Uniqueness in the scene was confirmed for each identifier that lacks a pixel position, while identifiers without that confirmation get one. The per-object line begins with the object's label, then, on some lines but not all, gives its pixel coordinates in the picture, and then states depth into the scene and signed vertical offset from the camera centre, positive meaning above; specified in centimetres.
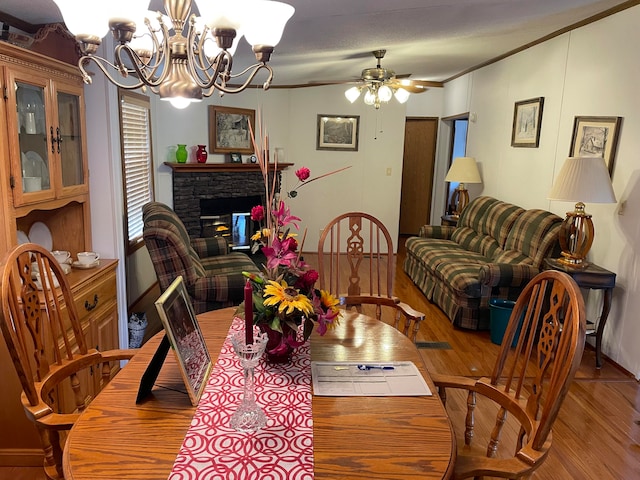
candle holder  125 -64
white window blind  409 -7
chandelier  138 +37
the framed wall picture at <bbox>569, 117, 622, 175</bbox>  345 +23
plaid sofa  377 -86
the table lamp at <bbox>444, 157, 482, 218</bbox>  564 -12
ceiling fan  479 +76
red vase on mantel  551 +0
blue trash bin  362 -114
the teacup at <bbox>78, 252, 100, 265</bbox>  254 -56
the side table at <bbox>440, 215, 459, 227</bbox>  592 -69
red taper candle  132 -43
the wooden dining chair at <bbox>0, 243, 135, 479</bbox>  142 -68
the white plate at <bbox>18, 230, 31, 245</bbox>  240 -44
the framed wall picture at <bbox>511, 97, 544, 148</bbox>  449 +41
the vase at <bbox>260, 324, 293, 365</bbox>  158 -62
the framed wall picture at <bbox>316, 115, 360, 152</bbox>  650 +36
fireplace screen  577 -78
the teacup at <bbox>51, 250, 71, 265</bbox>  251 -55
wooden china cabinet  199 -16
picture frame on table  136 -55
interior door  765 -17
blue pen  164 -69
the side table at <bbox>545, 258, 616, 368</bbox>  327 -76
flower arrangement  148 -42
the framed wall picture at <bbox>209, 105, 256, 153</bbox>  574 +31
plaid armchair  315 -75
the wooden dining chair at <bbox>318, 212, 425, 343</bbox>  229 -69
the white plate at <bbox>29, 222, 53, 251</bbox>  259 -46
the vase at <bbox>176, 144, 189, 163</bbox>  532 +0
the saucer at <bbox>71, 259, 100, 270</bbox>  254 -60
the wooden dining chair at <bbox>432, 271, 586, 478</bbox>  124 -67
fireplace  537 -49
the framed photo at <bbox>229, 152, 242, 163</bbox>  595 -2
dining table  112 -71
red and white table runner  110 -70
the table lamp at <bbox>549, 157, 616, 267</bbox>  321 -18
